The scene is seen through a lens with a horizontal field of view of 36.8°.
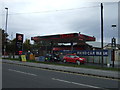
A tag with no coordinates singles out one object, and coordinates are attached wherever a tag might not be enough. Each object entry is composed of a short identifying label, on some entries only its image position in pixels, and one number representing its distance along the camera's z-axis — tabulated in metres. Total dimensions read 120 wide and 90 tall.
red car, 29.14
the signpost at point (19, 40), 31.77
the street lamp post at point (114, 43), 21.91
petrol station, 35.87
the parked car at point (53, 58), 33.75
